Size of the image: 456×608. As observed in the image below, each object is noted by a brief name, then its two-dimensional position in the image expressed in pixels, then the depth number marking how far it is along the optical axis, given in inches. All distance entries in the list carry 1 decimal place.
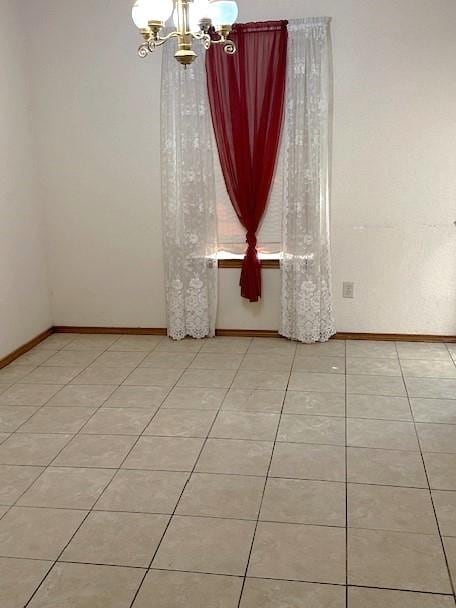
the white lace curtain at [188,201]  165.8
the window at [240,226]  169.9
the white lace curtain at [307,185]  159.2
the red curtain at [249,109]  160.2
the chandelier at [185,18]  95.6
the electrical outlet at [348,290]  173.9
